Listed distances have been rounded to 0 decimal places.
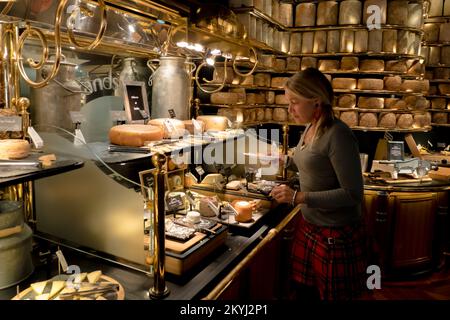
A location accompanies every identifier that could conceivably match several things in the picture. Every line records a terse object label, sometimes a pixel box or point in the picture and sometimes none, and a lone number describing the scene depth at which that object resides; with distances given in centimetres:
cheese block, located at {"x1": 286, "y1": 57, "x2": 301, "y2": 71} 496
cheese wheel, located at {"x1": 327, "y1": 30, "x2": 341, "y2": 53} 479
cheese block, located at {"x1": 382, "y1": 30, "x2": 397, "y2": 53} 462
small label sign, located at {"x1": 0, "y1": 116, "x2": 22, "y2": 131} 135
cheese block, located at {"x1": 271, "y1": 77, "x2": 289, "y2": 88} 486
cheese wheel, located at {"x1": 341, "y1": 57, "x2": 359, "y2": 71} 472
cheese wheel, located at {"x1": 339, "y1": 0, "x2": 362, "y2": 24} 464
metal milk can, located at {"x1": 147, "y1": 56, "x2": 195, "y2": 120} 235
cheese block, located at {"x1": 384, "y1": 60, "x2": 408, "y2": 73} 467
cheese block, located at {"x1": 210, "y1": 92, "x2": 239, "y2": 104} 373
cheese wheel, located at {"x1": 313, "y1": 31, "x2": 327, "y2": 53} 487
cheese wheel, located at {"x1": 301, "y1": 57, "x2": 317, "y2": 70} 493
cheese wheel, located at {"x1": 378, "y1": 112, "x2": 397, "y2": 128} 469
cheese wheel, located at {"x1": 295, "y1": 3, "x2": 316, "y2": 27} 488
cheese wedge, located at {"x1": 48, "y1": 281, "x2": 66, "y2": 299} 131
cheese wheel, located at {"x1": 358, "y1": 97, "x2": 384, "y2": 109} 471
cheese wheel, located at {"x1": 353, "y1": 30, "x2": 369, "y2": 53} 466
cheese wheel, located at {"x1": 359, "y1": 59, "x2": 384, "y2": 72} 468
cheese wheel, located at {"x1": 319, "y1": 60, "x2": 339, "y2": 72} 486
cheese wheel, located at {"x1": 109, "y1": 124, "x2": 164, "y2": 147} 179
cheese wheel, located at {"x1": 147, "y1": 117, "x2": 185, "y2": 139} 206
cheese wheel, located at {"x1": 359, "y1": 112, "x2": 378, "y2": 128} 476
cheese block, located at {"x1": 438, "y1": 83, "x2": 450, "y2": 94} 580
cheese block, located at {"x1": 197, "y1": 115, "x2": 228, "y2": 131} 271
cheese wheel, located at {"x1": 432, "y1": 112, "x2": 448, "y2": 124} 586
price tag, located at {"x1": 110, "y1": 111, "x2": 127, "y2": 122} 209
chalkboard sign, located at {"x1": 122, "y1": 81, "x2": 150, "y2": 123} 218
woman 187
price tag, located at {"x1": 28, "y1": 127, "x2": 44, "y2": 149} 146
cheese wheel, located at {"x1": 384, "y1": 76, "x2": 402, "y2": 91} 464
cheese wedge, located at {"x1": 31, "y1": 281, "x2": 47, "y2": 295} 131
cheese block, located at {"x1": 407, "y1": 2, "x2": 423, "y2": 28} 470
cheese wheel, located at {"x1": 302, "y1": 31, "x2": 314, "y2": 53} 492
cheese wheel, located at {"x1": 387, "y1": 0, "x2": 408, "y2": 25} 461
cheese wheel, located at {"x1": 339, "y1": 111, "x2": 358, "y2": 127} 481
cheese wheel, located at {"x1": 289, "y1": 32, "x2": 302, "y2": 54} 498
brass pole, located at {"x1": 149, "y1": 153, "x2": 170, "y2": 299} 132
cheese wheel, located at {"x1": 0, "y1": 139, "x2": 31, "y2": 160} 123
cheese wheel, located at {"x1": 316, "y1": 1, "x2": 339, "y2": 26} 476
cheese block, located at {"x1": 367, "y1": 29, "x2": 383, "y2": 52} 462
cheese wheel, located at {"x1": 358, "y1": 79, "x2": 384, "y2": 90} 466
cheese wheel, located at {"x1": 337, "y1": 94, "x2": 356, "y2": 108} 479
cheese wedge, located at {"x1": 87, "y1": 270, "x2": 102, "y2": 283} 143
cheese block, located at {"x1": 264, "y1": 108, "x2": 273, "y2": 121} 491
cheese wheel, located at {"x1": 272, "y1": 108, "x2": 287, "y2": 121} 495
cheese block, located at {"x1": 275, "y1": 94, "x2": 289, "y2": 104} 492
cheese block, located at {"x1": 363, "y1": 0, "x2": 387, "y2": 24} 458
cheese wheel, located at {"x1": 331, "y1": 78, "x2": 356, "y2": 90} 475
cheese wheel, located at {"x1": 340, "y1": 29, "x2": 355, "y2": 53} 471
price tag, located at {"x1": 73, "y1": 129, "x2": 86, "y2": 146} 166
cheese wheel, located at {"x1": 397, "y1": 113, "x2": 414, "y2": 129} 470
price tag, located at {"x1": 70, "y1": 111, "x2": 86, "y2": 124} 175
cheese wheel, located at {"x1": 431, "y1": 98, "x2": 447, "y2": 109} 587
